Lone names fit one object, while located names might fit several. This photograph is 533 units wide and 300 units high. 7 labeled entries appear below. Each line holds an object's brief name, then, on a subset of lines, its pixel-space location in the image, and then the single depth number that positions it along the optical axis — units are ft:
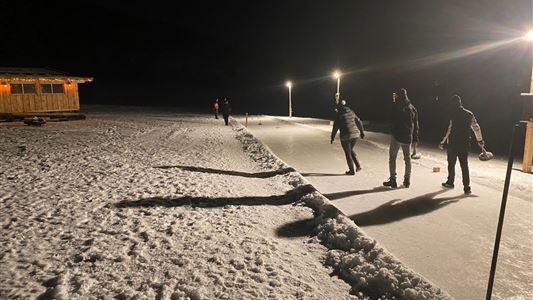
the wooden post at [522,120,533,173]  31.12
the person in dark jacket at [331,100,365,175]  28.83
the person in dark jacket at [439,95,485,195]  23.11
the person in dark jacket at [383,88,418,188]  24.16
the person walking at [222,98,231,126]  78.69
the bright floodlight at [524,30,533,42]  28.71
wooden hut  74.59
